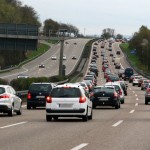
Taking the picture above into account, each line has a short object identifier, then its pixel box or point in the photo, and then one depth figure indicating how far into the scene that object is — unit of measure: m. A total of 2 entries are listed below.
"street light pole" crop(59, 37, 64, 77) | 79.01
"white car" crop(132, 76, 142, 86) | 95.62
